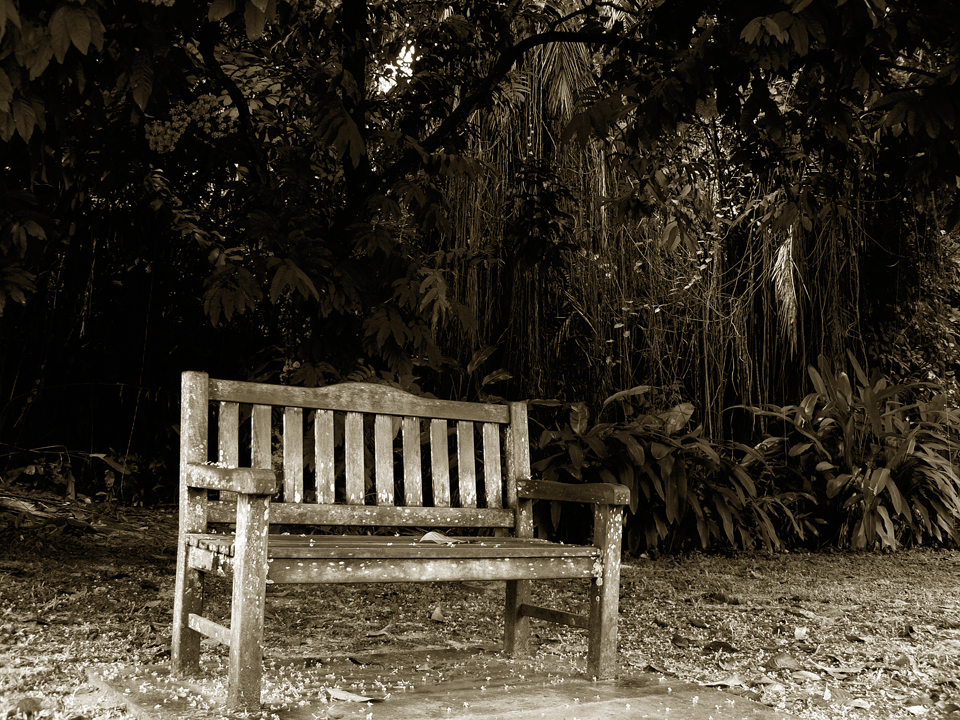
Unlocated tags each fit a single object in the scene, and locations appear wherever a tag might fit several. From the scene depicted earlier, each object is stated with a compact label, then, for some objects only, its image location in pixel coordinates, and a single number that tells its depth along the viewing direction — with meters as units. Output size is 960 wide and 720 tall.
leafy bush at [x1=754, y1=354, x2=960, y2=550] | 6.39
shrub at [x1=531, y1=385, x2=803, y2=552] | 5.76
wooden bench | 2.36
